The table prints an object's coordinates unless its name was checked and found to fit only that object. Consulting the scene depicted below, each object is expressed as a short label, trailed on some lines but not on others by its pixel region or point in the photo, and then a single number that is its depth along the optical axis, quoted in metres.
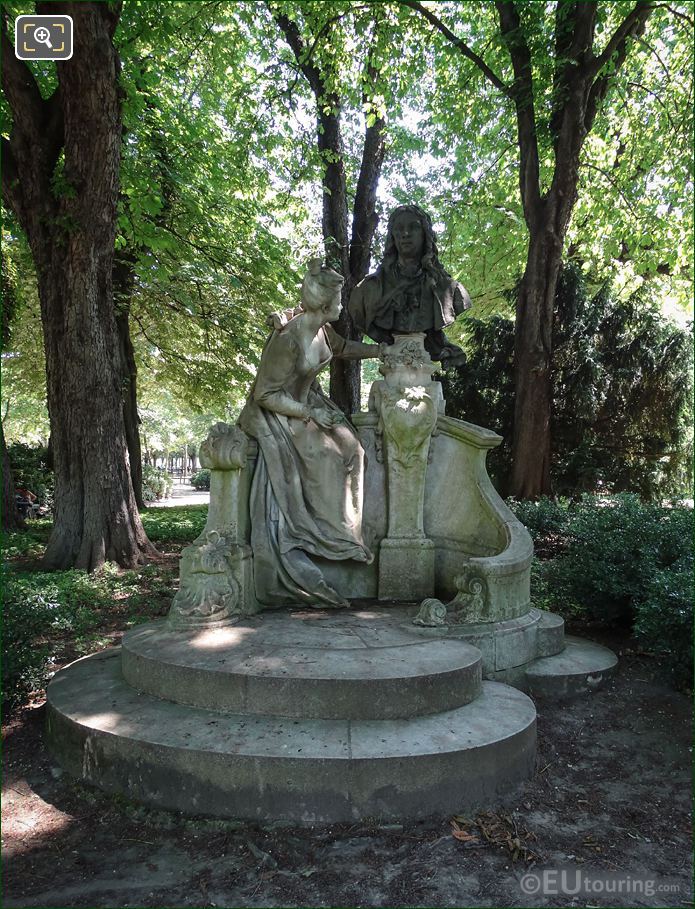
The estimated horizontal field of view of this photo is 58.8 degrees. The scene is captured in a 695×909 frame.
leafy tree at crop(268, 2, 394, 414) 9.46
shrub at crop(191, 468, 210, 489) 42.58
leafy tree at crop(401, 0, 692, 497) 9.28
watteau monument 3.01
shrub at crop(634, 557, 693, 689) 4.43
